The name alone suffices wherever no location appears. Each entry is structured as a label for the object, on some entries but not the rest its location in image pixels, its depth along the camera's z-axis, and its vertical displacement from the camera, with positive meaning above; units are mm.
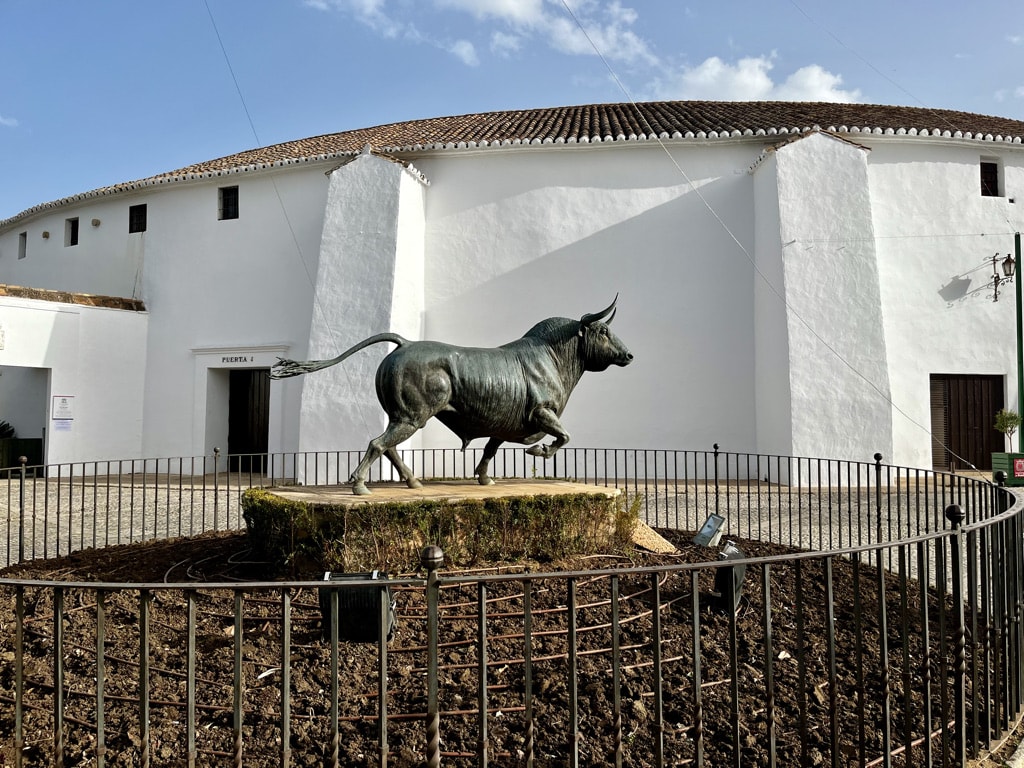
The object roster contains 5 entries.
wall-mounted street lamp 13289 +2620
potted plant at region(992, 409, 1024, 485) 11492 -951
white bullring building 12445 +2405
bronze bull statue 5035 +187
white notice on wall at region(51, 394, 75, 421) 13727 -30
